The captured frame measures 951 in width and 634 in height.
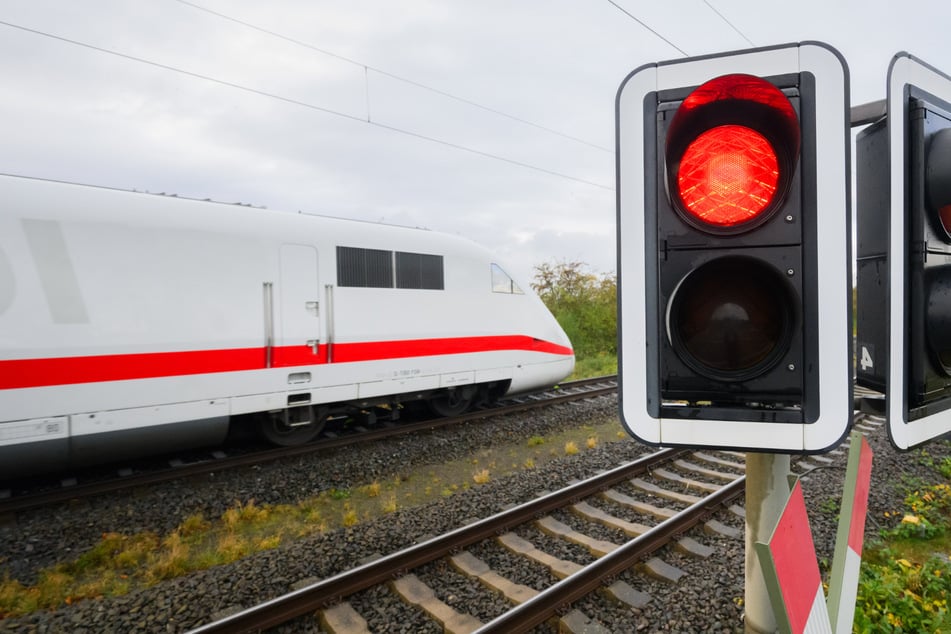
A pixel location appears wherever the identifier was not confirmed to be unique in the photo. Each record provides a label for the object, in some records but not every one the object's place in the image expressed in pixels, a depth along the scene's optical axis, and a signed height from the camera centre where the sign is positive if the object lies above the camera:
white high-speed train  5.64 -0.01
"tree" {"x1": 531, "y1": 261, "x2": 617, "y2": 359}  20.41 +0.32
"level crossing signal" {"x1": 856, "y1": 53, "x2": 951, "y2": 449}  1.07 +0.12
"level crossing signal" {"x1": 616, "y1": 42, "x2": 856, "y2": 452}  1.01 +0.12
